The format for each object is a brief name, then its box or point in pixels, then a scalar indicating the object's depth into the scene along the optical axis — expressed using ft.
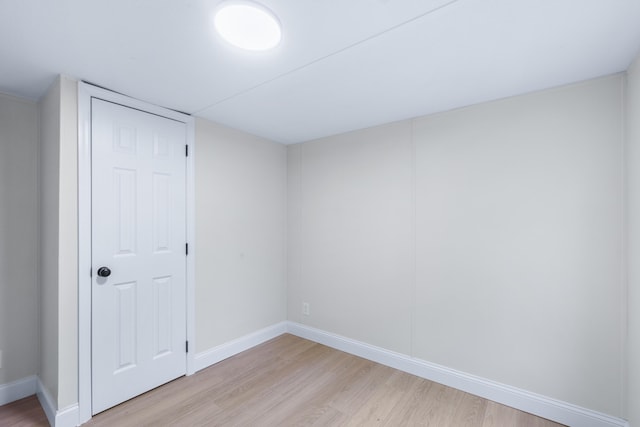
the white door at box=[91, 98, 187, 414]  6.51
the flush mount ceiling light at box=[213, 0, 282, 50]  4.07
